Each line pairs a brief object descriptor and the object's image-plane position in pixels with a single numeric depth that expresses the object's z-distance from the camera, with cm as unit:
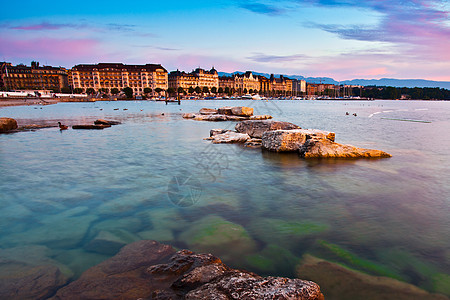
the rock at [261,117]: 3838
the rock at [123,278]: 451
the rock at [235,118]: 3734
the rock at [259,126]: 2089
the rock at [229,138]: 1972
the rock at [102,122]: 3037
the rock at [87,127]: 2814
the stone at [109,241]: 607
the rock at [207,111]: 4500
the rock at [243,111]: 3978
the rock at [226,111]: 4162
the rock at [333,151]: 1477
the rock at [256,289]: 396
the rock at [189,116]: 4162
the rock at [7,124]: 2436
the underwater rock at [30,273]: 467
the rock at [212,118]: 3762
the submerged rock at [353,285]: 463
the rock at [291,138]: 1630
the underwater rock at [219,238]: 602
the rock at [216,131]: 2216
